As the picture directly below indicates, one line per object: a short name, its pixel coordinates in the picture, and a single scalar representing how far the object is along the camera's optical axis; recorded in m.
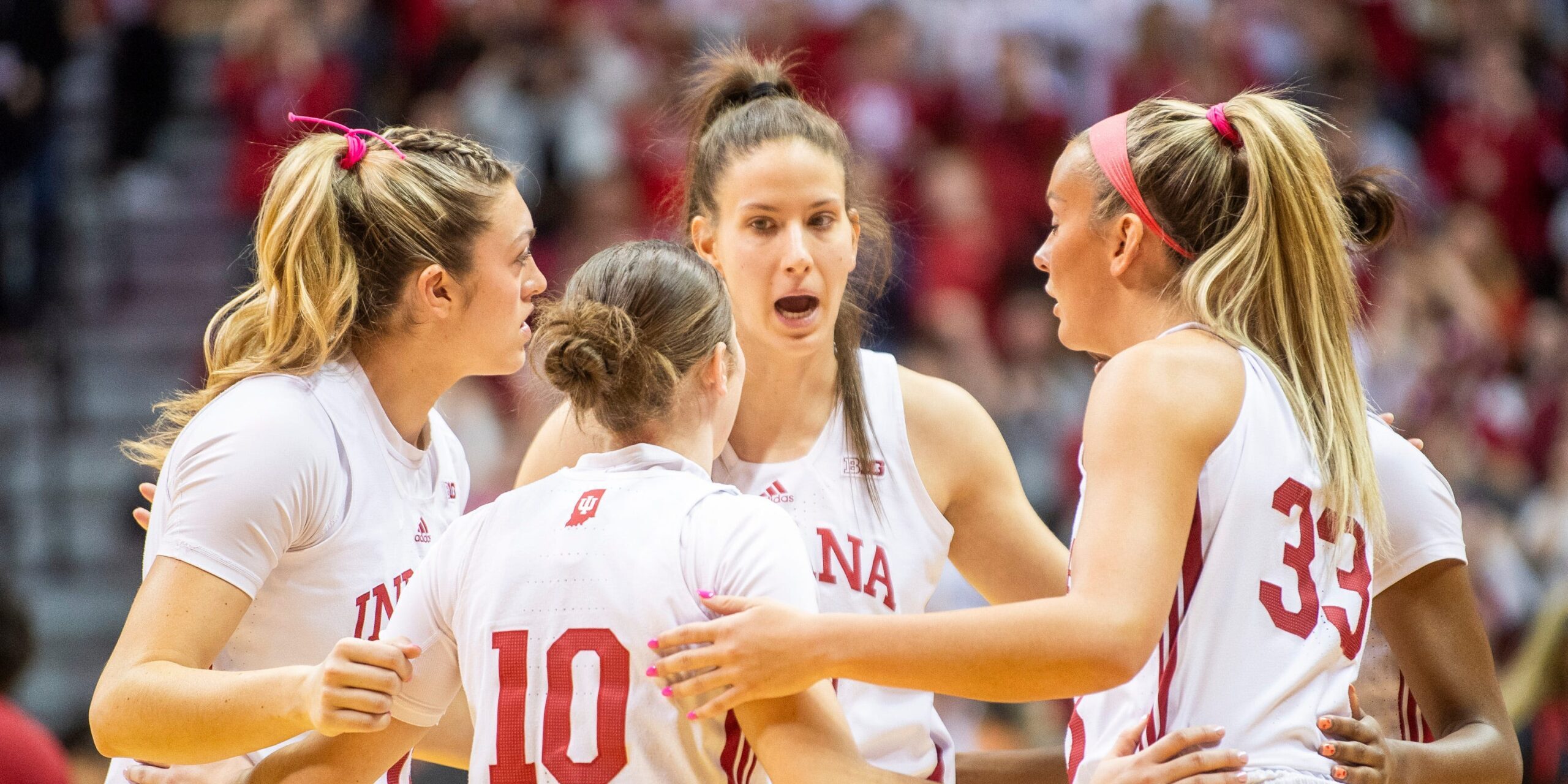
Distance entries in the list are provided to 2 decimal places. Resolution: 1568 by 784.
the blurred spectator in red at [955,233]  16.94
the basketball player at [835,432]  6.43
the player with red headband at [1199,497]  4.48
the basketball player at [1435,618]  5.40
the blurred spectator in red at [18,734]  7.97
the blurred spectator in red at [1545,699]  11.62
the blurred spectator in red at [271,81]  17.69
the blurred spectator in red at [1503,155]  18.89
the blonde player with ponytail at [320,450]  5.00
